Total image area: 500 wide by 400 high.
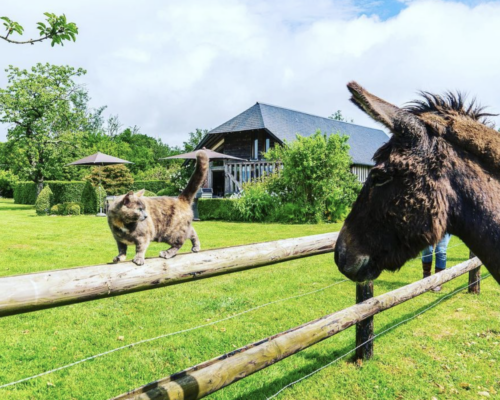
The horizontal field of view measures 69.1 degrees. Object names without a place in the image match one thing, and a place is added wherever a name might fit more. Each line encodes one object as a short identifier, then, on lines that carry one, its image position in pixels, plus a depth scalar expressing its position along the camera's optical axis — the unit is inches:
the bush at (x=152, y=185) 1050.5
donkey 63.6
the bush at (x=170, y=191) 906.1
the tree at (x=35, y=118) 1117.1
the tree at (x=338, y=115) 2824.8
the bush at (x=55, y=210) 788.6
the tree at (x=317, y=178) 633.6
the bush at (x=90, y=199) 821.9
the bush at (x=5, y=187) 1284.4
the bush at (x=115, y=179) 923.5
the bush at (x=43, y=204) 813.9
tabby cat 96.9
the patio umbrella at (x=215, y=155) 554.1
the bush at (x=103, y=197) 786.7
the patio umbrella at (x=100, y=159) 437.5
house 890.1
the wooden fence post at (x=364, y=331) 153.1
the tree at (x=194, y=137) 2418.8
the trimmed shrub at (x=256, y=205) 655.1
